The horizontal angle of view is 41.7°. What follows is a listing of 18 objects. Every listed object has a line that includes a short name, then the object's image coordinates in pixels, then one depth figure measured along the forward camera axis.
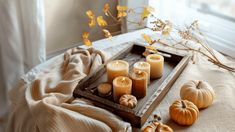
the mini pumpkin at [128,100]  0.97
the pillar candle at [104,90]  1.05
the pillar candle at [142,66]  1.10
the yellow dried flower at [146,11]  1.09
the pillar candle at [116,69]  1.09
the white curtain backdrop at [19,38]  1.63
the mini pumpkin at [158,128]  0.90
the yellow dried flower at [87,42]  1.15
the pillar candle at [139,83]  1.04
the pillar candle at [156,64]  1.15
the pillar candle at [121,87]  1.01
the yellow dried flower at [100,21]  1.10
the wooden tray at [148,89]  0.95
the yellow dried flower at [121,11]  1.11
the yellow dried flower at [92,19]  1.09
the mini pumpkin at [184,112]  0.96
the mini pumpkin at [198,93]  1.03
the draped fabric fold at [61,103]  0.92
